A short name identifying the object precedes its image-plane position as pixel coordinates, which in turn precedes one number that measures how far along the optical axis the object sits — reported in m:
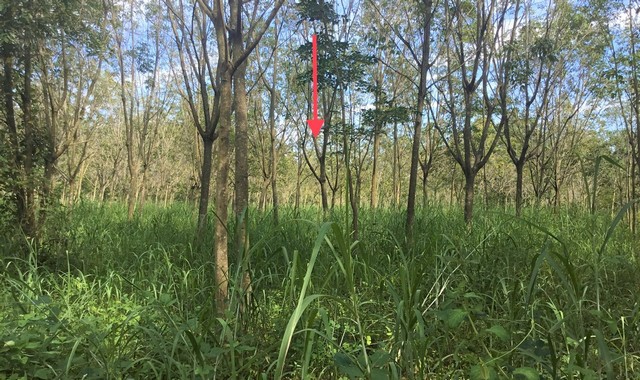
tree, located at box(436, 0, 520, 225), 5.02
